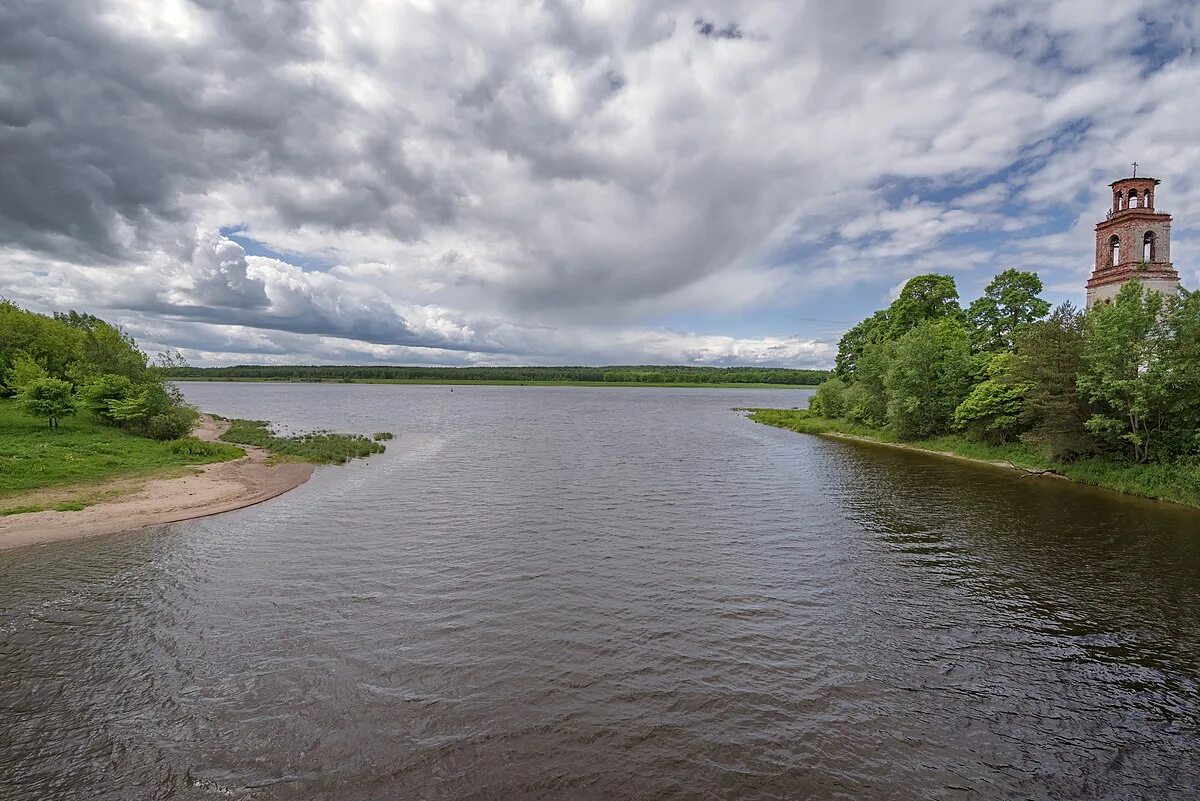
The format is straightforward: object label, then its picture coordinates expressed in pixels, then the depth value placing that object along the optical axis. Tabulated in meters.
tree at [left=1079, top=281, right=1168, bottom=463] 29.02
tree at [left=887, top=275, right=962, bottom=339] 63.02
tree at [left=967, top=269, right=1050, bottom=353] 51.06
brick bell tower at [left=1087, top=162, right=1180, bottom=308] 39.00
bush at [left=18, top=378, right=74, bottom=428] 37.09
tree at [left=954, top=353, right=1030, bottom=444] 40.22
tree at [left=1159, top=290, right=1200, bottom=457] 27.69
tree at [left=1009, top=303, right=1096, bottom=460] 33.75
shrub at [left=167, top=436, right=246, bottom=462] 38.12
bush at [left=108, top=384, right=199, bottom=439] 41.16
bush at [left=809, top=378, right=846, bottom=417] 72.94
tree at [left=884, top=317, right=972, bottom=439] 48.56
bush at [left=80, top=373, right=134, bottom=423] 41.22
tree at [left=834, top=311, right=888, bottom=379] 73.00
